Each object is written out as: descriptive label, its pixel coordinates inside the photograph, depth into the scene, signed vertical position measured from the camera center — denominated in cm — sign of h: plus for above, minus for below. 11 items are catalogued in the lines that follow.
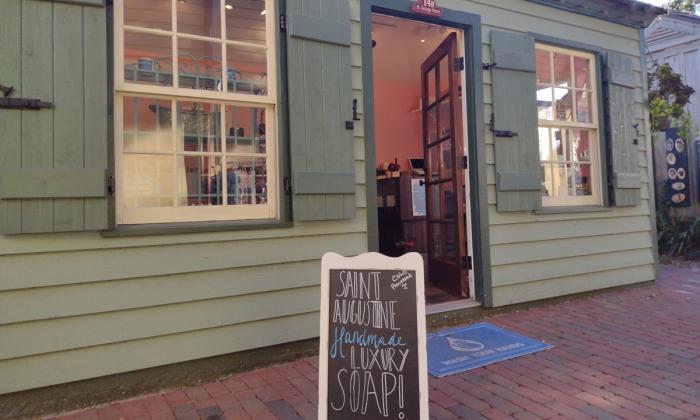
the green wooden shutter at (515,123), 393 +83
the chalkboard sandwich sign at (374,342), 180 -49
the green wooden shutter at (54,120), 227 +57
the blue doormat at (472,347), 287 -89
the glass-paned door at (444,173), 402 +44
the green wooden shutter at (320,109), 299 +77
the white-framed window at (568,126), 440 +88
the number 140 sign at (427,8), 358 +167
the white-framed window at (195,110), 266 +72
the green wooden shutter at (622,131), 460 +85
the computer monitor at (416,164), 720 +89
